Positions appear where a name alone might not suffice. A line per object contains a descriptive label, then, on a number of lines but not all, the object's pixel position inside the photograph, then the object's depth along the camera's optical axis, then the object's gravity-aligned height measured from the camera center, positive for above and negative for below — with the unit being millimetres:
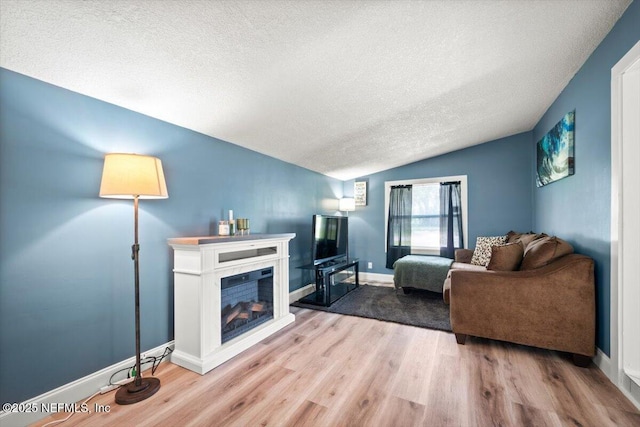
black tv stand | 3421 -1163
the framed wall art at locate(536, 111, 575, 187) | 2465 +673
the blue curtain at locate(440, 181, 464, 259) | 4301 -121
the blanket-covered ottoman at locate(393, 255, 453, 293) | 3584 -857
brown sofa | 1963 -736
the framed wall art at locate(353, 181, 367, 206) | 5031 +398
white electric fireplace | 1986 -750
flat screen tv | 3540 -385
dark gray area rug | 2900 -1227
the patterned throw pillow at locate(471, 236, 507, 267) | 3535 -507
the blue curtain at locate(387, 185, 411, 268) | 4625 -206
